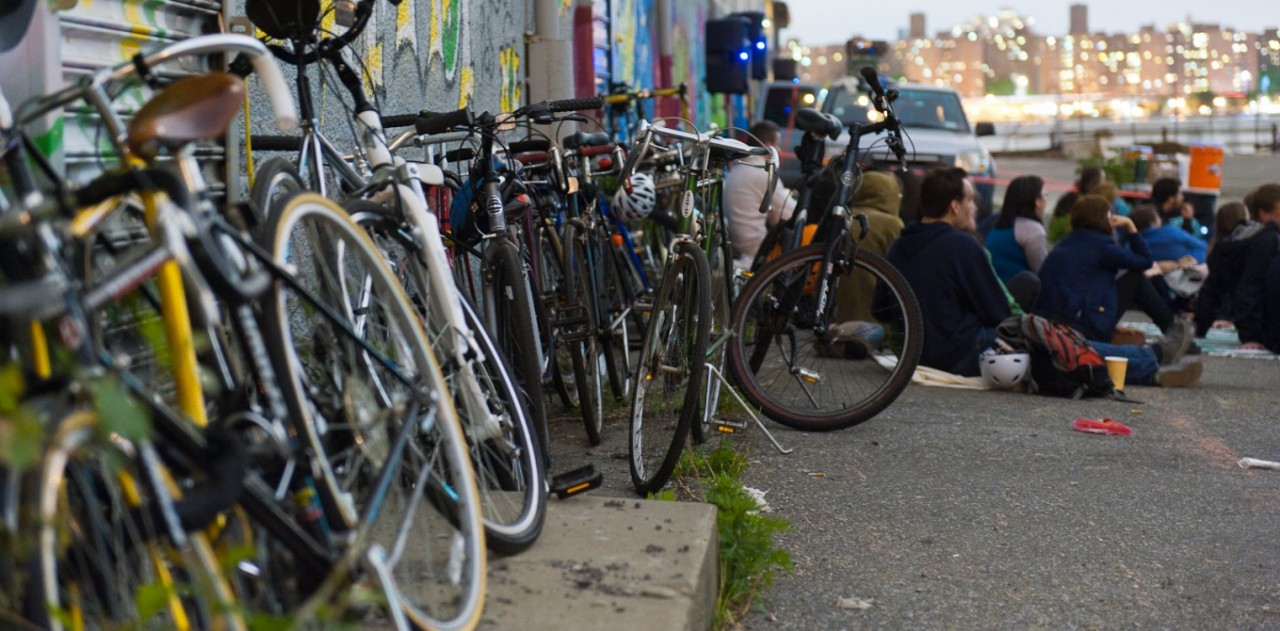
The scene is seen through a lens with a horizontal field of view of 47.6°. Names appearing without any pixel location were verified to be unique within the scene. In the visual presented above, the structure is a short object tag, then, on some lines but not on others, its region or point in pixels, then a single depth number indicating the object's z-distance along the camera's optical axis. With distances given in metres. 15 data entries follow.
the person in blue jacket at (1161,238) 11.18
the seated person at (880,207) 8.42
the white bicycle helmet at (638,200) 5.77
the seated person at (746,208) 8.66
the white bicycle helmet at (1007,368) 7.32
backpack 7.20
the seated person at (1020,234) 9.30
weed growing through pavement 3.63
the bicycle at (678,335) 4.36
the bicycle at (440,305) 3.14
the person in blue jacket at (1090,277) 8.09
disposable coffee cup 7.53
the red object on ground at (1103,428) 6.30
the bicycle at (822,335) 5.64
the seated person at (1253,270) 9.98
